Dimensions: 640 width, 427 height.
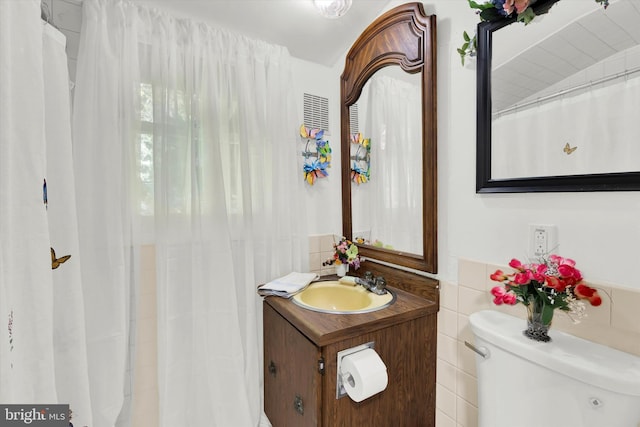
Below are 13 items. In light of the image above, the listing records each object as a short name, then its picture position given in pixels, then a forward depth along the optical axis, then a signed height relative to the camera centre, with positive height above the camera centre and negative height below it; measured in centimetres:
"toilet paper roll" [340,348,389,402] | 91 -58
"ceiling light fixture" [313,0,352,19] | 128 +97
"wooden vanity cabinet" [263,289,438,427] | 95 -63
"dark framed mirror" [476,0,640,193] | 73 +33
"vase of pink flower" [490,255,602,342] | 74 -26
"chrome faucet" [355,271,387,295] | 132 -40
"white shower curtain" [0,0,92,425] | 56 -1
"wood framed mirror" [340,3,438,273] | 117 +57
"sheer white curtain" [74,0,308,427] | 116 +16
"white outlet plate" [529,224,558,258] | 84 -12
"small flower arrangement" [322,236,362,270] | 158 -28
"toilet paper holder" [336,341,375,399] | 96 -61
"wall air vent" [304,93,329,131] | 169 +62
